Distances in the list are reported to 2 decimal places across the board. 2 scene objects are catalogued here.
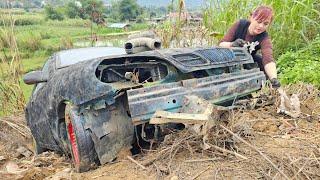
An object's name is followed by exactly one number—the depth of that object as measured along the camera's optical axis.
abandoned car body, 1.95
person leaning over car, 2.84
